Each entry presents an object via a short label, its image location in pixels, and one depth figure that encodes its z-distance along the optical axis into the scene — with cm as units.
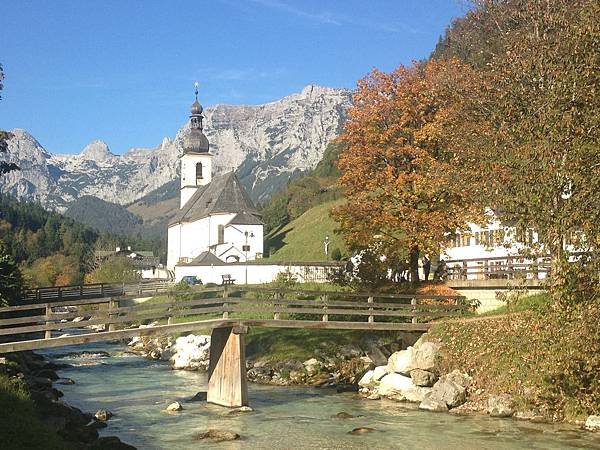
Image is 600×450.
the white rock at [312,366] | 3272
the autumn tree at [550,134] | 1659
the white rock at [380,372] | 2895
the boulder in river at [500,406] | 2333
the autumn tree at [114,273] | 10844
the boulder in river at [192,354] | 4047
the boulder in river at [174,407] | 2544
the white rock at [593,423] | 2058
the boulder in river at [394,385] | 2675
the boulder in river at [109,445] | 1717
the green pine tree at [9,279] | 3888
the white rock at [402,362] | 2793
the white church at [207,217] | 10669
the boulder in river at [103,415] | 2383
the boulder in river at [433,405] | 2452
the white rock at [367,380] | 2875
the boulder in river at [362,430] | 2131
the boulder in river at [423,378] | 2672
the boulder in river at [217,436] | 2053
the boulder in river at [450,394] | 2467
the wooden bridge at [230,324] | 2328
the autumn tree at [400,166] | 3325
